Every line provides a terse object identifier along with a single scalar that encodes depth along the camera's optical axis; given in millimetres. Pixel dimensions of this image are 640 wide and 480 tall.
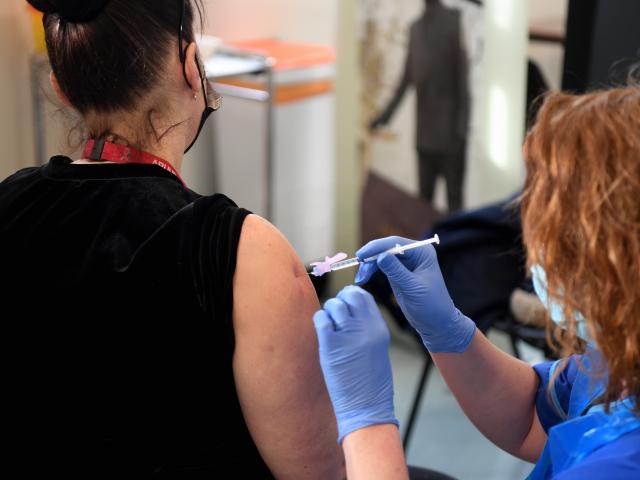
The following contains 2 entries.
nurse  1458
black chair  2475
